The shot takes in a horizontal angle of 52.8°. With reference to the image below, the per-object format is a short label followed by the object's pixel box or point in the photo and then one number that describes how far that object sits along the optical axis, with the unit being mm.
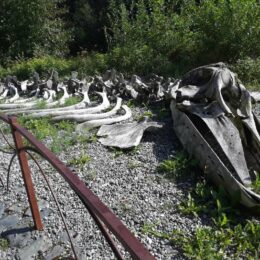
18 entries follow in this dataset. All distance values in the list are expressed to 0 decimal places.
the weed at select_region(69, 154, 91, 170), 2825
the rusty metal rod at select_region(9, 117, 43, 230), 1814
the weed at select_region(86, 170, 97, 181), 2600
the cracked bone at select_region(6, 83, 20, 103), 4603
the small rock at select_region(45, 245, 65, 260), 1909
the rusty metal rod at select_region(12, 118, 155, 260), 762
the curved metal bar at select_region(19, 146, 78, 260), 1652
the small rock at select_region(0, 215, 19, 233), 2158
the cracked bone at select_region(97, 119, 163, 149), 3032
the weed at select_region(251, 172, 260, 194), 2245
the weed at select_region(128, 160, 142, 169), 2729
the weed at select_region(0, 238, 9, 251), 1999
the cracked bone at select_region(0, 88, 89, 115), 3926
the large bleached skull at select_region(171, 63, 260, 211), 2241
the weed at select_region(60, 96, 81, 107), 4228
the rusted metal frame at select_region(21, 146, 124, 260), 1038
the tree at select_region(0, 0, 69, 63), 9362
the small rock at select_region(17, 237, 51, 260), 1921
